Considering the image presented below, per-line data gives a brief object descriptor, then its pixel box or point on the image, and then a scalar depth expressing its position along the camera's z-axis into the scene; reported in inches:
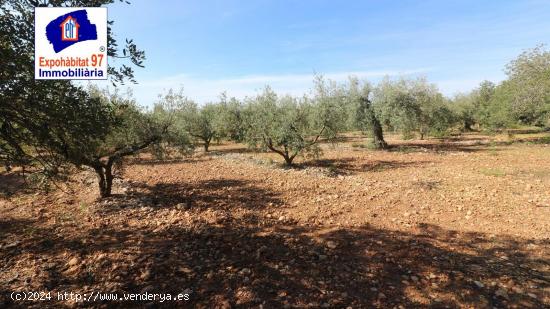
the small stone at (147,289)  185.3
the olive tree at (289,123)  605.0
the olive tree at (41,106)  170.5
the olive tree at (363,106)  875.4
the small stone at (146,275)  199.9
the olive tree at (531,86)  828.0
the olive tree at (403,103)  840.9
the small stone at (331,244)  241.9
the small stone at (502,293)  174.4
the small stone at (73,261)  221.4
